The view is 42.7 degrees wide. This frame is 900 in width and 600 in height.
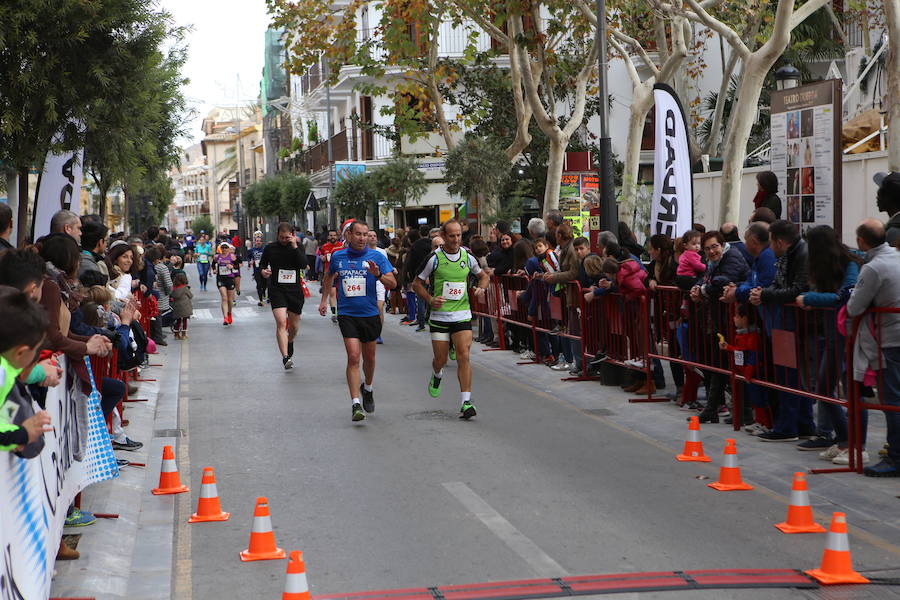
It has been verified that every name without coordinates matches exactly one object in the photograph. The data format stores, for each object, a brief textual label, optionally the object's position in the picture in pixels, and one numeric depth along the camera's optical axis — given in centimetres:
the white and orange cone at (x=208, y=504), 743
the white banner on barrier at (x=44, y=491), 459
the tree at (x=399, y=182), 3800
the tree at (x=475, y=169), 2872
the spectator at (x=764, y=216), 1157
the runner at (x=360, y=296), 1170
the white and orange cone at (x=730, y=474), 819
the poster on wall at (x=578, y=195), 2689
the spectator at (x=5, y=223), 870
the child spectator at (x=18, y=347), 460
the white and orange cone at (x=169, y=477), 844
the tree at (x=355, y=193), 4372
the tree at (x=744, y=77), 1447
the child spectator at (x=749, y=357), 998
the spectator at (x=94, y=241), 1189
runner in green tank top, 1155
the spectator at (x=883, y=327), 814
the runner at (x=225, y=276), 2372
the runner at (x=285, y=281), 1595
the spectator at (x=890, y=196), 967
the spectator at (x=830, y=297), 879
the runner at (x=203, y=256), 3747
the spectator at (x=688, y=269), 1127
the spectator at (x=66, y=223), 1030
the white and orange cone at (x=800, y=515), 691
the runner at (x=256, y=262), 2883
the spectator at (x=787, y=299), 928
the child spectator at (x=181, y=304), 2036
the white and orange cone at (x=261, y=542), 644
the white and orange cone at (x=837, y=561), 590
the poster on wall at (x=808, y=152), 1251
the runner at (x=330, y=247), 2900
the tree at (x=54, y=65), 1353
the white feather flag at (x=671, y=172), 1470
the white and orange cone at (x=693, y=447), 922
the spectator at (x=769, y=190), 1307
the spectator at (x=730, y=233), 1227
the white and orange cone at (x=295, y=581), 514
